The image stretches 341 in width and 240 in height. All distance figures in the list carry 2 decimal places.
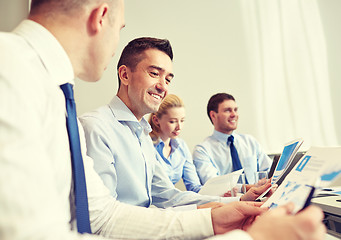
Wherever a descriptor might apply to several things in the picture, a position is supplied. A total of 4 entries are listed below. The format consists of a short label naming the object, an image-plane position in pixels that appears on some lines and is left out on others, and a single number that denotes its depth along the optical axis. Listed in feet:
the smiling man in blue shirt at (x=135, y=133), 4.11
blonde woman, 8.16
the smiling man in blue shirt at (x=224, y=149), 8.42
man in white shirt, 1.25
